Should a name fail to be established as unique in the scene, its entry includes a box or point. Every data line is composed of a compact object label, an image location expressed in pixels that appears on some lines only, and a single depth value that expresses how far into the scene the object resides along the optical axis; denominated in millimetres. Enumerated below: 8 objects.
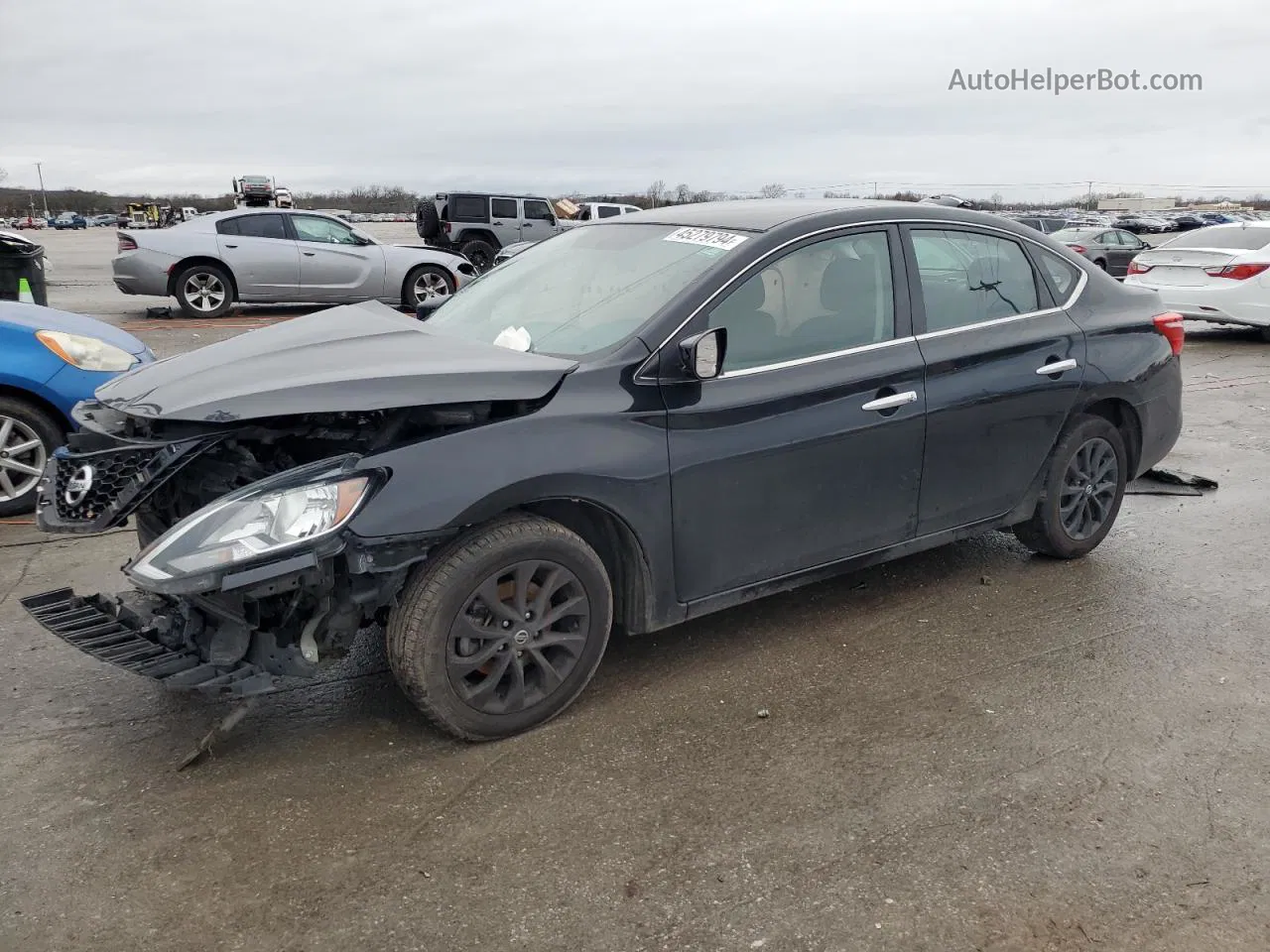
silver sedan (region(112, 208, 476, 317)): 14289
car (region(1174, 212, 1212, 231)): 46125
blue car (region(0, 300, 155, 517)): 5410
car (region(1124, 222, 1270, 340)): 12625
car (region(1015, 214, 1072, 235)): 26861
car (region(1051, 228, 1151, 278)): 23250
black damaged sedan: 3041
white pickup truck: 26797
